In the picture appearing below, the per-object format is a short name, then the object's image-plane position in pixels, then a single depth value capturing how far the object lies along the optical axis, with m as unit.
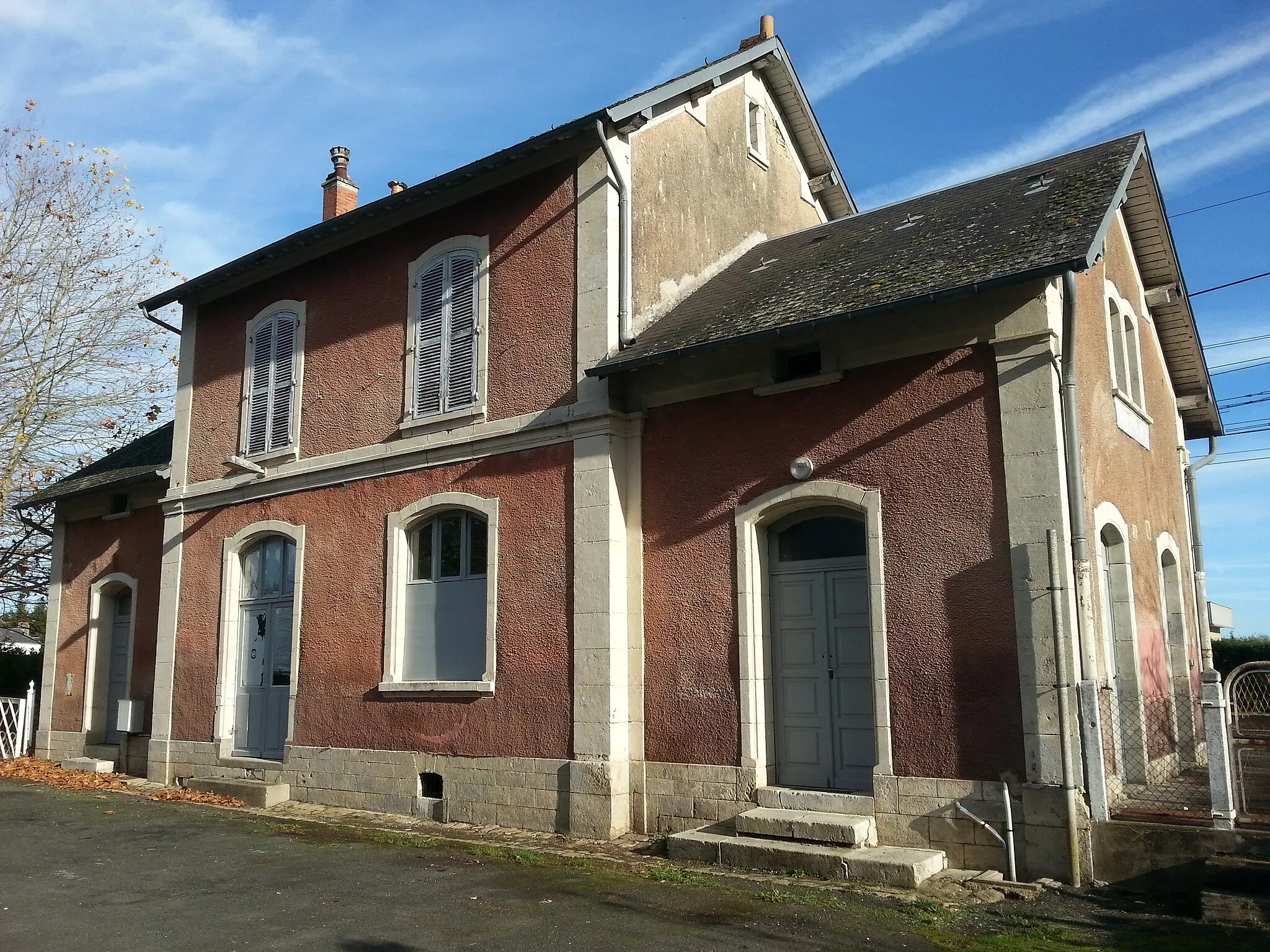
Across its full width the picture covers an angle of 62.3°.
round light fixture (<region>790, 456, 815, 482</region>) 8.89
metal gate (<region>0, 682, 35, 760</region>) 15.99
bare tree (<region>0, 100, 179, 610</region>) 19.42
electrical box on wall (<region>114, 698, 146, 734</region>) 14.20
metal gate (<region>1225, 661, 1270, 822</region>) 7.56
